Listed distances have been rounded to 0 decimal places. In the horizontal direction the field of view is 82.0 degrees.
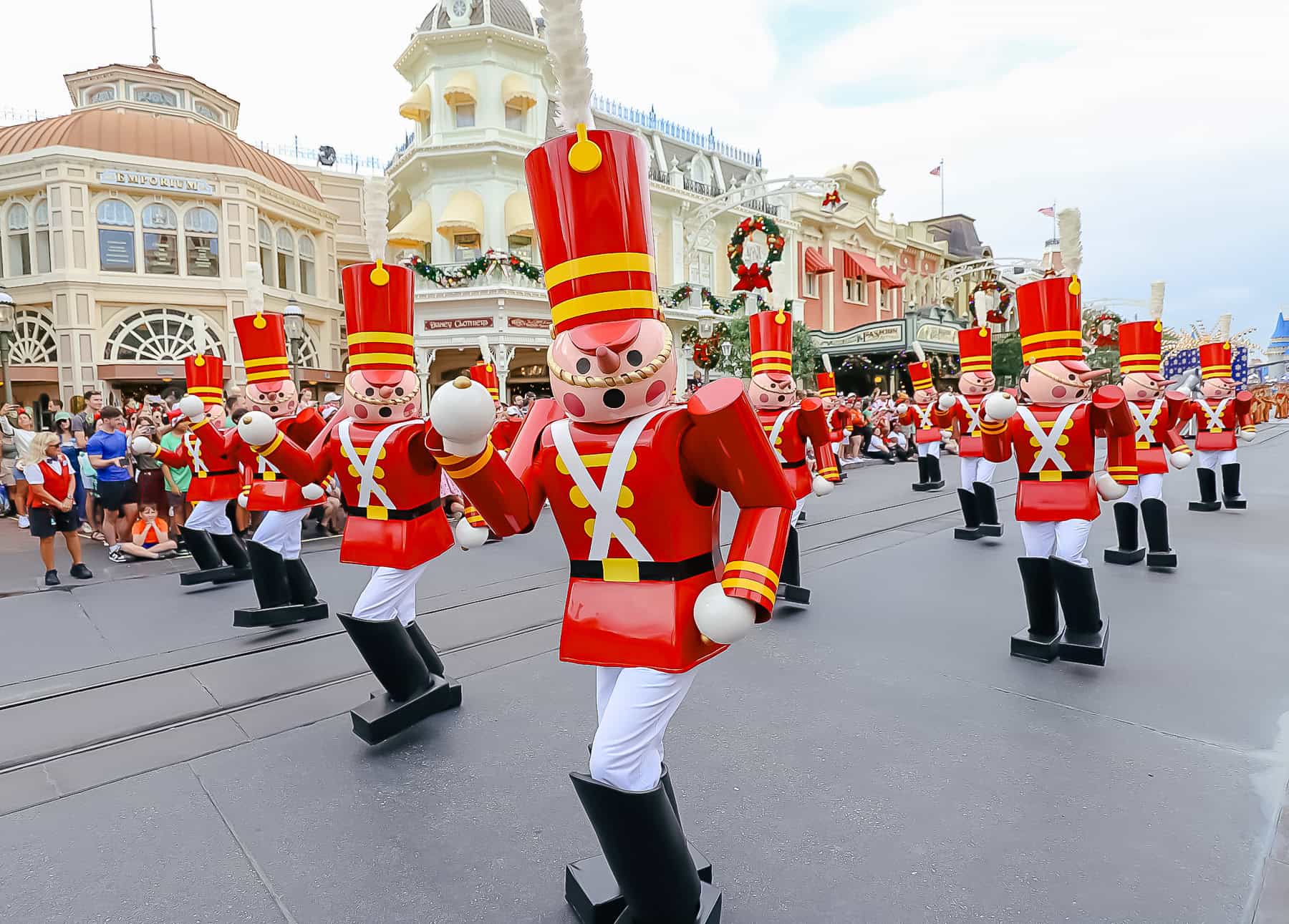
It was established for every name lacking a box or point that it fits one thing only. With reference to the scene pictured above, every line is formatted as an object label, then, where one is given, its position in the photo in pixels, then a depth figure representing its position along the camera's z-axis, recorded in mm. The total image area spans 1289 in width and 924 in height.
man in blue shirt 7668
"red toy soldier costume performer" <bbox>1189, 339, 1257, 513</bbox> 8438
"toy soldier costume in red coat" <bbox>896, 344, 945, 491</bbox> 9844
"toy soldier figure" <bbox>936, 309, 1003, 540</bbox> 7094
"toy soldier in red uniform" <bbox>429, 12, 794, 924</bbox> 1957
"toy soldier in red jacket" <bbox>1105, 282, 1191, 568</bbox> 6242
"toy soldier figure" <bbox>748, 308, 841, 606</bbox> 5282
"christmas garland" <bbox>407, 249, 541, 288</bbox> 15516
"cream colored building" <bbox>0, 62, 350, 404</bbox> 17219
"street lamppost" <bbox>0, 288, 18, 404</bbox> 9148
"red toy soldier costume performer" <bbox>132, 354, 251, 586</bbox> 6133
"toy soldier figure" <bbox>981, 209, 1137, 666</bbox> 3990
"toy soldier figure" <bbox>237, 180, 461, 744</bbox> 3391
